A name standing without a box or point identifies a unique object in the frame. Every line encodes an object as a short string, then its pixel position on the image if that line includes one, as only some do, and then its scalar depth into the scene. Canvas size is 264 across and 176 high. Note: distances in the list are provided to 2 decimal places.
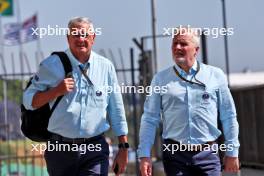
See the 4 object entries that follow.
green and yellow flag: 54.87
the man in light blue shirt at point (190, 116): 10.72
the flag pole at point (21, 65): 22.50
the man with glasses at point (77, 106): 10.79
